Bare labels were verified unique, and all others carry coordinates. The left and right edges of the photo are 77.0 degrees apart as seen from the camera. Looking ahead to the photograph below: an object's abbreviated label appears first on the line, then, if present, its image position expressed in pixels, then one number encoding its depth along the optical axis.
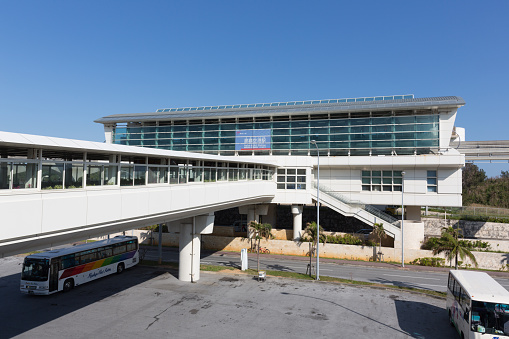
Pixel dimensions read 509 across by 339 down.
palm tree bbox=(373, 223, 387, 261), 34.94
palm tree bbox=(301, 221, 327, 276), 30.75
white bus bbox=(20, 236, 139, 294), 21.17
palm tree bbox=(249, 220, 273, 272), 30.94
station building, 38.75
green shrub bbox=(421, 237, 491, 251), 34.21
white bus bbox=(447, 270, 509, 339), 13.28
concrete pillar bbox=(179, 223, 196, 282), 25.75
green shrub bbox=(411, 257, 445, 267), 32.86
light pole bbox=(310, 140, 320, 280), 26.75
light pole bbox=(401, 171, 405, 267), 32.47
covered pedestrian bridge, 10.91
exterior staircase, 36.25
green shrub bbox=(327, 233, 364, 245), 37.16
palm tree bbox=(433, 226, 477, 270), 25.60
